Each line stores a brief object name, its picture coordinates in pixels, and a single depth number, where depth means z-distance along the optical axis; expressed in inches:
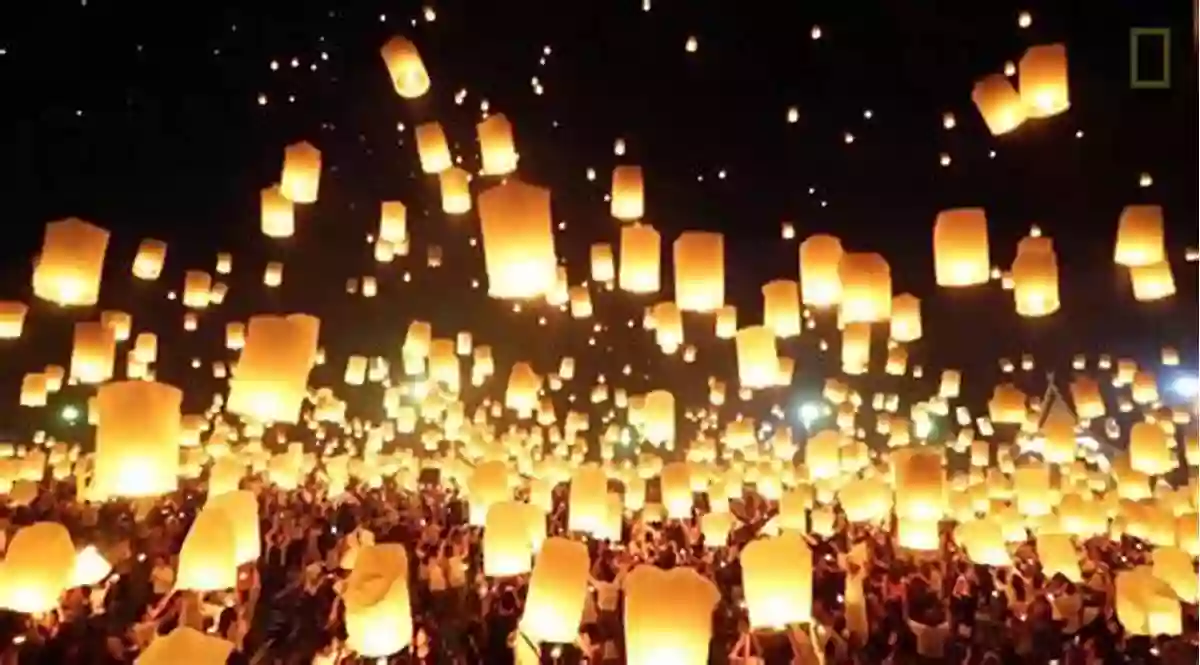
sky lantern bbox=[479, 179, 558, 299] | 225.0
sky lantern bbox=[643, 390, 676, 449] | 445.4
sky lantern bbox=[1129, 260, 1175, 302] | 319.0
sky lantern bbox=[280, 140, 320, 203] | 341.4
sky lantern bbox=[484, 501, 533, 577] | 299.0
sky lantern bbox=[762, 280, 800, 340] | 360.5
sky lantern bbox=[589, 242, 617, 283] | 436.5
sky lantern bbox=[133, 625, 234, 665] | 170.7
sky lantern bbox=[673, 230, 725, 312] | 302.0
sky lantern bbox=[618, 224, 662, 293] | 324.2
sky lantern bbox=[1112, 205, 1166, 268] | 293.4
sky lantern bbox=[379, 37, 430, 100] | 310.8
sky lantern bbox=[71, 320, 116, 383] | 394.9
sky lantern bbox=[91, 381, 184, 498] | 210.5
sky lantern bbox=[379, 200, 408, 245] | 421.1
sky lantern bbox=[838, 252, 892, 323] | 311.1
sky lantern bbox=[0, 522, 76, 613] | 262.8
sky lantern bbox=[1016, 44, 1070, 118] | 282.5
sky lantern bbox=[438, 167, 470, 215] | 375.9
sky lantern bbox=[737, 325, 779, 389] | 344.2
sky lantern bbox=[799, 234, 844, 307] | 314.8
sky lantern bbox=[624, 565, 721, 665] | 192.1
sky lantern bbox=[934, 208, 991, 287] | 284.4
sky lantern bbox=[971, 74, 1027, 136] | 297.1
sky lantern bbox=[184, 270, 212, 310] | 491.5
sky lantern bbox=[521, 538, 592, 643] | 236.4
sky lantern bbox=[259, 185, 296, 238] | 372.5
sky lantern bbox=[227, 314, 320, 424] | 234.4
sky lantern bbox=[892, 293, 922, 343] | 378.9
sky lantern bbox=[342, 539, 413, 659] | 230.2
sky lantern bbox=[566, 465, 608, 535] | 372.8
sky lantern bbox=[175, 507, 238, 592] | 265.0
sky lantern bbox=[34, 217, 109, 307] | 278.2
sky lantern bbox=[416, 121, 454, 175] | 338.3
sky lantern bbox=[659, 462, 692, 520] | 457.7
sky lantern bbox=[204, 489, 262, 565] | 299.1
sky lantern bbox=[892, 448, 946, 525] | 322.0
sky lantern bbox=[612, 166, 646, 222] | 350.3
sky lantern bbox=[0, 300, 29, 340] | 428.5
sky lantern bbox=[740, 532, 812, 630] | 240.8
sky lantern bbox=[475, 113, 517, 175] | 324.2
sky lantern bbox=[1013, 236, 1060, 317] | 305.6
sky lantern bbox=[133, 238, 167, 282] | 443.2
